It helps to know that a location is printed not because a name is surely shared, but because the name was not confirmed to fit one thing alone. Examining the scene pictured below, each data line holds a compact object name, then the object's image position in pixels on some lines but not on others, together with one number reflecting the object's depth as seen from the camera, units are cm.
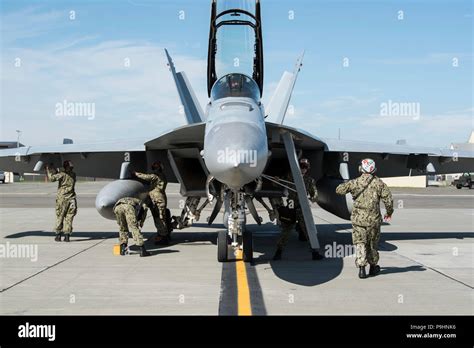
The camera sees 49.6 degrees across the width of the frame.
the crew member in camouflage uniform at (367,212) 759
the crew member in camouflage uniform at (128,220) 952
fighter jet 619
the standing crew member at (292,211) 877
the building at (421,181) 5944
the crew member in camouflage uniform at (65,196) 1131
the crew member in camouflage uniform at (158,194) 1065
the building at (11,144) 5700
